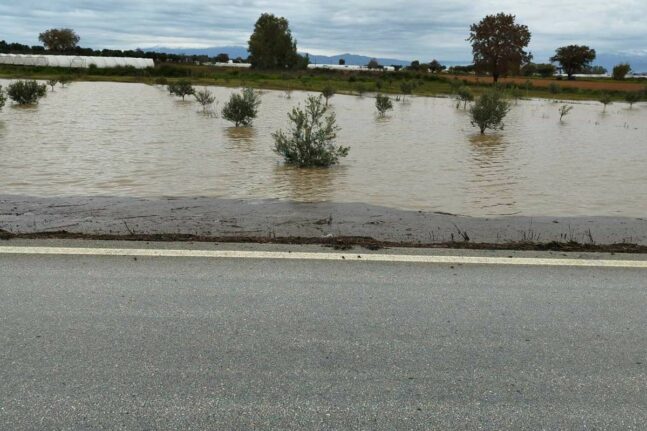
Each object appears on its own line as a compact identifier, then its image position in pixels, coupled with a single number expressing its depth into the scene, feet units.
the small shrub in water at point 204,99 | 107.76
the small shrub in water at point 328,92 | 149.03
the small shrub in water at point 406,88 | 184.24
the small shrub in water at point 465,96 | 149.30
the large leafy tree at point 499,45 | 276.21
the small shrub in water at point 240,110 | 77.41
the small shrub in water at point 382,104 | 110.58
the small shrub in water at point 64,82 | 172.09
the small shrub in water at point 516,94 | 181.55
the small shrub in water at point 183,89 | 140.12
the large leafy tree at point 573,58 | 407.44
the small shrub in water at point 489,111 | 82.53
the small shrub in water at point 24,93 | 102.94
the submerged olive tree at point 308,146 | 45.73
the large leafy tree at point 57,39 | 438.81
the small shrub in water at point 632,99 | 170.19
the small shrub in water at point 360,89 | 183.58
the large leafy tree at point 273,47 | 372.58
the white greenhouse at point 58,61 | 275.59
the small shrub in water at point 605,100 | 156.97
